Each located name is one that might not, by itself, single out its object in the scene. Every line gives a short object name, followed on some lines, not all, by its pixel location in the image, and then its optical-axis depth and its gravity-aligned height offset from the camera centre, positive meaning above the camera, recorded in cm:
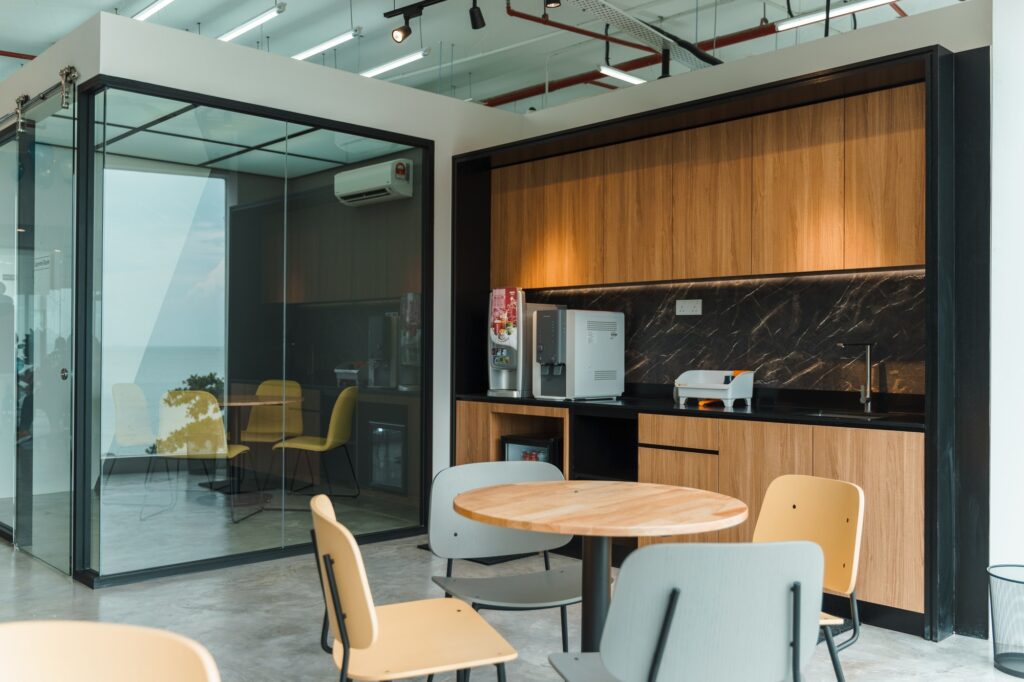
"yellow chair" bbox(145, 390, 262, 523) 469 -45
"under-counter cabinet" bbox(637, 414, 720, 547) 439 -53
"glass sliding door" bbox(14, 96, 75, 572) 473 +7
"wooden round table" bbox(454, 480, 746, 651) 230 -46
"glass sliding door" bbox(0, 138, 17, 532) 546 +14
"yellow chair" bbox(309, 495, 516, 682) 200 -75
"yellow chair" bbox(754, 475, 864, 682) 258 -54
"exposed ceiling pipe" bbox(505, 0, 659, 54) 654 +246
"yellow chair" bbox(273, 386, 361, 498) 521 -51
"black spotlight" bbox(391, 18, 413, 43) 555 +199
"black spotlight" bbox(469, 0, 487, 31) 526 +198
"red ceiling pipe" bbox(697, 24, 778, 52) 684 +252
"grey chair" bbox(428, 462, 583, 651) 274 -69
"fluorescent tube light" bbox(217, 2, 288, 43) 653 +250
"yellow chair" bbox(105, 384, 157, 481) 456 -36
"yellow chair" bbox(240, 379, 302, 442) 498 -39
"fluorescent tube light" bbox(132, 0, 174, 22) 661 +261
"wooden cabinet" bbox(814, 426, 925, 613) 367 -67
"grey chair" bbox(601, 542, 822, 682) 175 -52
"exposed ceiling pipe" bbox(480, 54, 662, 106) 776 +255
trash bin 334 -105
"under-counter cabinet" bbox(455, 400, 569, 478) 548 -49
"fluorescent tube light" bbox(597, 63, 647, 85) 687 +217
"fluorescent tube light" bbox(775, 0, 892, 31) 560 +219
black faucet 432 -15
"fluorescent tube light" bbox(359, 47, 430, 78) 724 +240
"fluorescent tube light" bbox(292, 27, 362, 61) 670 +243
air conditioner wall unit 538 +103
